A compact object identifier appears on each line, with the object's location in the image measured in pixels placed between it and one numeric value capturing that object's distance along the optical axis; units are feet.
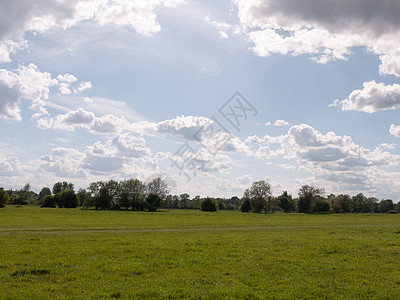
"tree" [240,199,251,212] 407.62
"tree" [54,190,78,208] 415.64
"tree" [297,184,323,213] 460.96
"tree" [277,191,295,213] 516.73
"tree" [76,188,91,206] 527.85
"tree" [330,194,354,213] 482.69
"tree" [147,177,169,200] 395.67
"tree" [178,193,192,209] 639.44
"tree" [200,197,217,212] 409.08
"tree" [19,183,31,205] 576.28
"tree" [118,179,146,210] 366.49
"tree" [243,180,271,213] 397.39
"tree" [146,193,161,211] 359.66
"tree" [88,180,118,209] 369.09
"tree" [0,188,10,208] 293.64
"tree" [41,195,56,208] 433.07
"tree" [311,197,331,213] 446.60
